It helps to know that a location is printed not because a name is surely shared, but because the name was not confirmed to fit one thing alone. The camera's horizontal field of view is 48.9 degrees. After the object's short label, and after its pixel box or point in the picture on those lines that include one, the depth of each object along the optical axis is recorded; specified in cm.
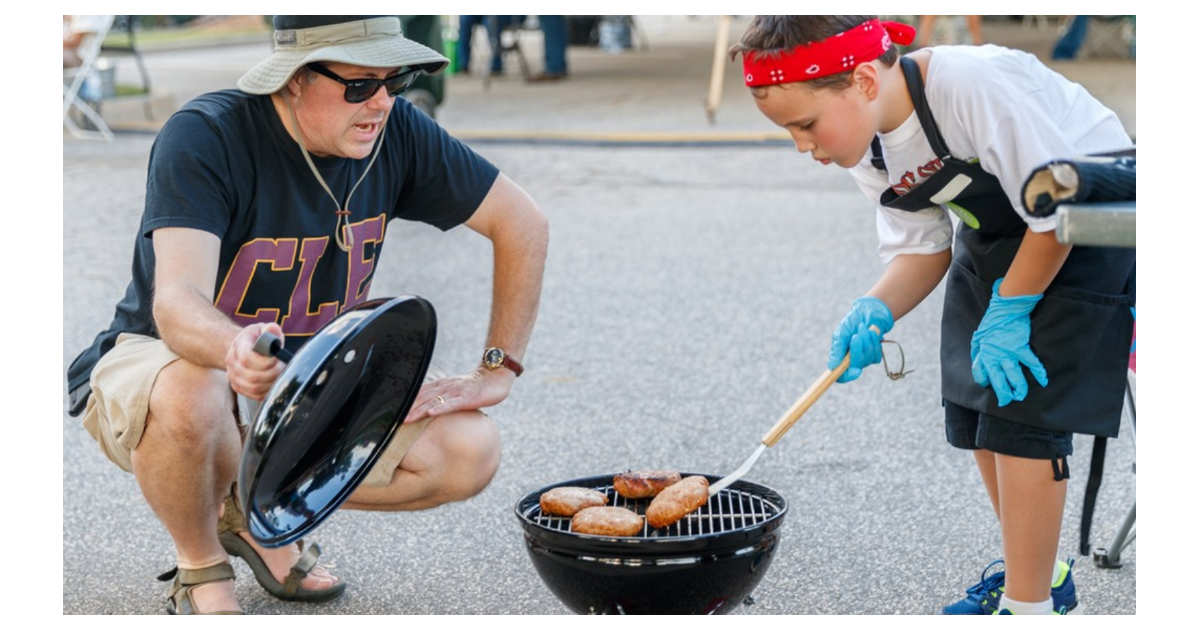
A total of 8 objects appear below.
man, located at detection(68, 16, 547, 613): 262
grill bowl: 233
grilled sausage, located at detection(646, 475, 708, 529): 247
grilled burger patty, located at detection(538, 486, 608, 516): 254
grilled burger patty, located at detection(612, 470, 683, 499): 262
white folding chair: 925
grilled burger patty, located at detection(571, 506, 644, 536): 241
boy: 240
